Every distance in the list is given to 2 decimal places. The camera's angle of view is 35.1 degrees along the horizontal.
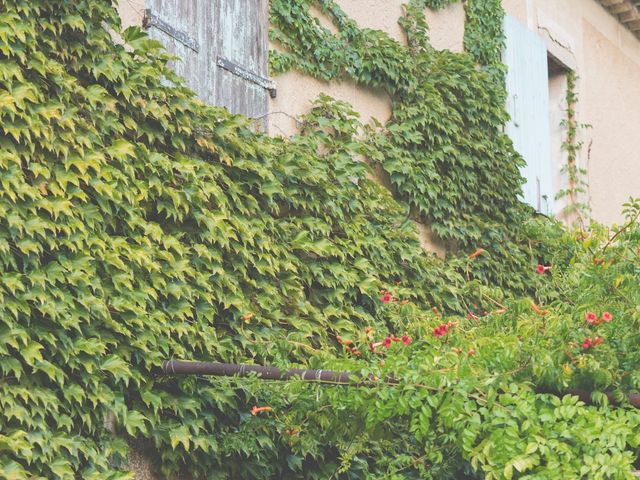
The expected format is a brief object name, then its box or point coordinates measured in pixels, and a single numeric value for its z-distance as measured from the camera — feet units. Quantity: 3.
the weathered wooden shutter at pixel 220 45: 17.57
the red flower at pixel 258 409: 14.32
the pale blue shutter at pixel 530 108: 26.86
